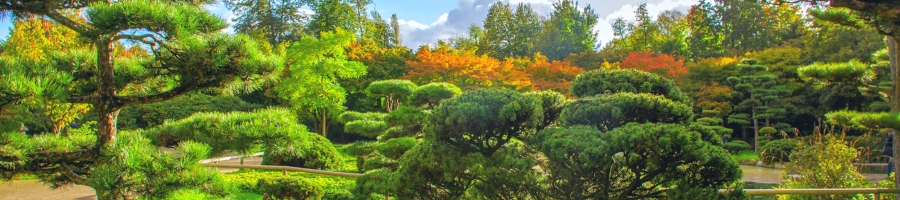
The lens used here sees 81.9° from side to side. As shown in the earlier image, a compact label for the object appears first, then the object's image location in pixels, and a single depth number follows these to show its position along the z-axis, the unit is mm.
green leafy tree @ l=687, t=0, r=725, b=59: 23516
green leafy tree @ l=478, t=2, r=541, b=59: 26781
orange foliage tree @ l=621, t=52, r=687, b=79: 15664
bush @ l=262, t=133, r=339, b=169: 8797
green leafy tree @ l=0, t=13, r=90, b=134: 8891
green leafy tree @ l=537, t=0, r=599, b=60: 25516
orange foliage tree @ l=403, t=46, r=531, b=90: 14883
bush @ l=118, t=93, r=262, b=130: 14906
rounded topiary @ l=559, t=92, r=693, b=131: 3203
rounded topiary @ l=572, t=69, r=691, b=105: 3961
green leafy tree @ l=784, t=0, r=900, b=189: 4355
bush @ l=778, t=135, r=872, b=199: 5730
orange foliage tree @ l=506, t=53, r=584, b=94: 15945
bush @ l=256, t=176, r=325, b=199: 4938
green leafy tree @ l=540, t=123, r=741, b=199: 2768
